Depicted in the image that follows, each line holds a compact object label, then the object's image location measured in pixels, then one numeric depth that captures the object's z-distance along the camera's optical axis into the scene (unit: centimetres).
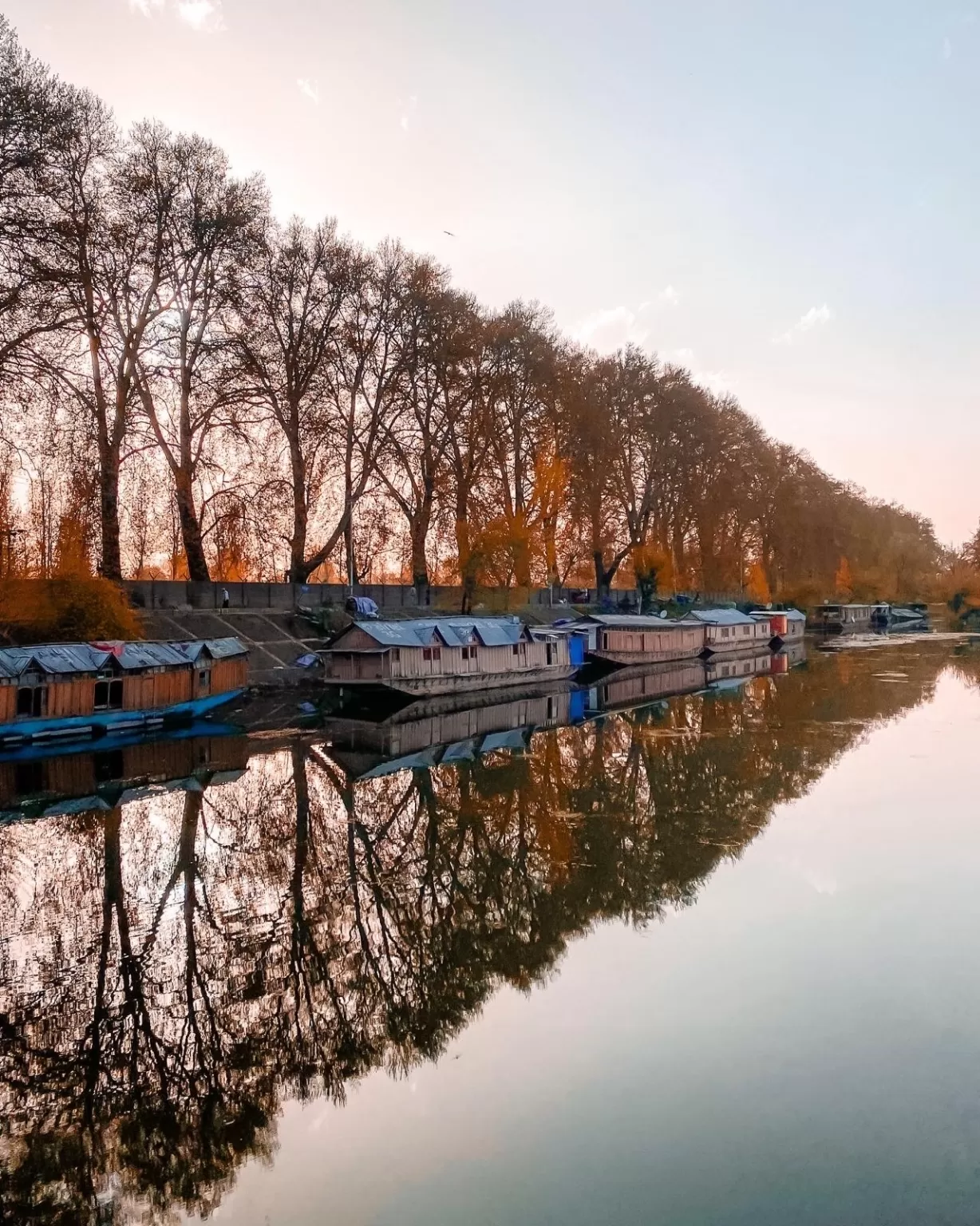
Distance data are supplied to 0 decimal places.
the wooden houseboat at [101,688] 2275
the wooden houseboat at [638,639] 4659
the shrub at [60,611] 2675
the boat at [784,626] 6489
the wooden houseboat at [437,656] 3147
